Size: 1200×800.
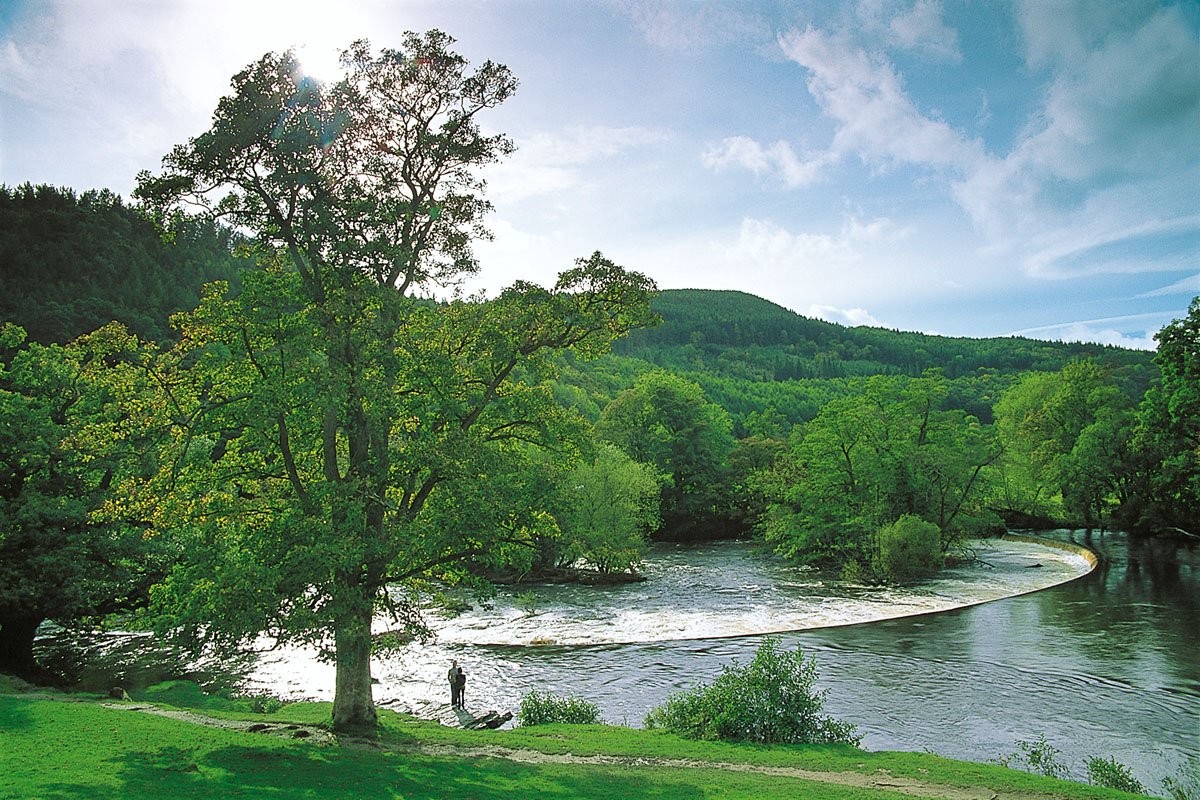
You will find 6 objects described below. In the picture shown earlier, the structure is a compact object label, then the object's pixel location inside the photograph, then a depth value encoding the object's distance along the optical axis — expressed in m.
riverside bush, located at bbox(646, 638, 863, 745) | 19.53
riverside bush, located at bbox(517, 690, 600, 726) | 22.31
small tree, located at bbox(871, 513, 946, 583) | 49.59
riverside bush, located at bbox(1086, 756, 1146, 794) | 16.25
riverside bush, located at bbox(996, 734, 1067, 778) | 17.77
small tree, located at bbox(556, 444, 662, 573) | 52.59
